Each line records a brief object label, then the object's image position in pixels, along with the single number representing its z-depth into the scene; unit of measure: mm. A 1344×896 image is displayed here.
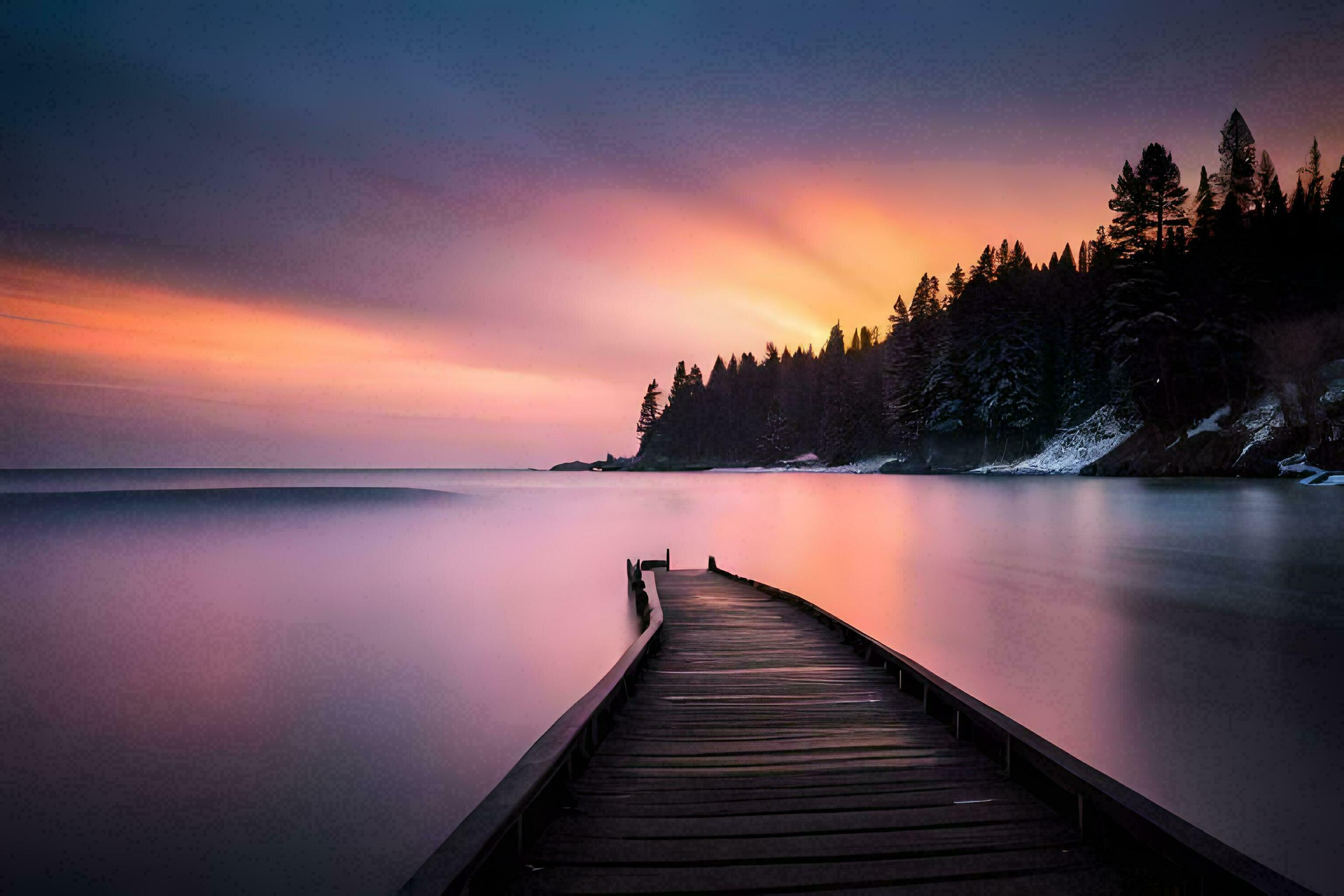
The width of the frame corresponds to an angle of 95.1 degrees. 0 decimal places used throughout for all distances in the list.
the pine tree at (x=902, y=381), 79375
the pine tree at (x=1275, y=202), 51875
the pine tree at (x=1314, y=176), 60688
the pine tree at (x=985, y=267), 71875
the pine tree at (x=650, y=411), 144750
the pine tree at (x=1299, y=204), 50903
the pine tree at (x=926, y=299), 85312
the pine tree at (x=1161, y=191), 55125
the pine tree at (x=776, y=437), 120375
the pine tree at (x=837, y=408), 101875
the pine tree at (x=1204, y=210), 52750
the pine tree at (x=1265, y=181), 56656
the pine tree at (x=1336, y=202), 47500
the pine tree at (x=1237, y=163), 56406
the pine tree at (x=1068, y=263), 71625
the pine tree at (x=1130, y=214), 55219
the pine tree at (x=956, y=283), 79312
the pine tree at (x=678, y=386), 136875
